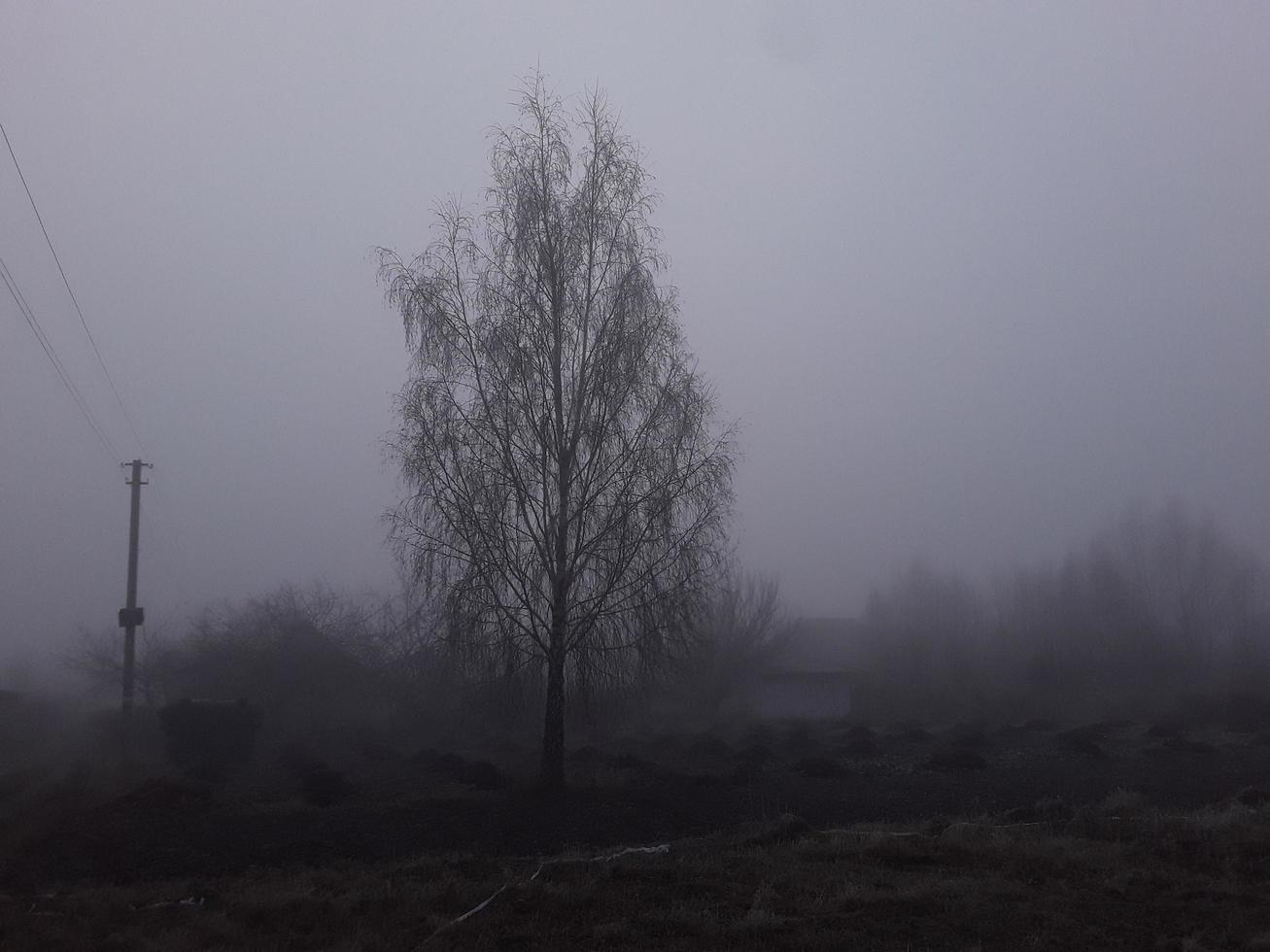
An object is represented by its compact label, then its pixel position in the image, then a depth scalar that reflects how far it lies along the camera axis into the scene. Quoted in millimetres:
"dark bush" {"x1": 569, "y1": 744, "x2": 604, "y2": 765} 24719
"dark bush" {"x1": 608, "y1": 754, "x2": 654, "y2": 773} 22906
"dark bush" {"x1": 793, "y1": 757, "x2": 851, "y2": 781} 22509
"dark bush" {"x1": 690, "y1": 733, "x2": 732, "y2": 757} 27812
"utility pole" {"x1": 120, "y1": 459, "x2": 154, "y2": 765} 28625
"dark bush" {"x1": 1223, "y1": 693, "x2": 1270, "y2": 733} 30672
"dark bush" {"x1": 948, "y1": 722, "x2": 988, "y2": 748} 28486
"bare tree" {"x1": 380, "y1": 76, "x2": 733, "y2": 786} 19000
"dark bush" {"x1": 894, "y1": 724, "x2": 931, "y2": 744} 30844
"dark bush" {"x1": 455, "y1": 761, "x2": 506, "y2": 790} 20453
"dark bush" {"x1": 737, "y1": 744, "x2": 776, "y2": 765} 25441
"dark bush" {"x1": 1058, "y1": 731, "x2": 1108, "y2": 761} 25188
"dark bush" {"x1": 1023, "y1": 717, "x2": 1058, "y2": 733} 33931
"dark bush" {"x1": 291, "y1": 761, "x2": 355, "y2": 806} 18922
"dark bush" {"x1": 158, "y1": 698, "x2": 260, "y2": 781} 25375
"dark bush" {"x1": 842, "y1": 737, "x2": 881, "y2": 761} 27219
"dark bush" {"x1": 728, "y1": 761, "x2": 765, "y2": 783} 21562
